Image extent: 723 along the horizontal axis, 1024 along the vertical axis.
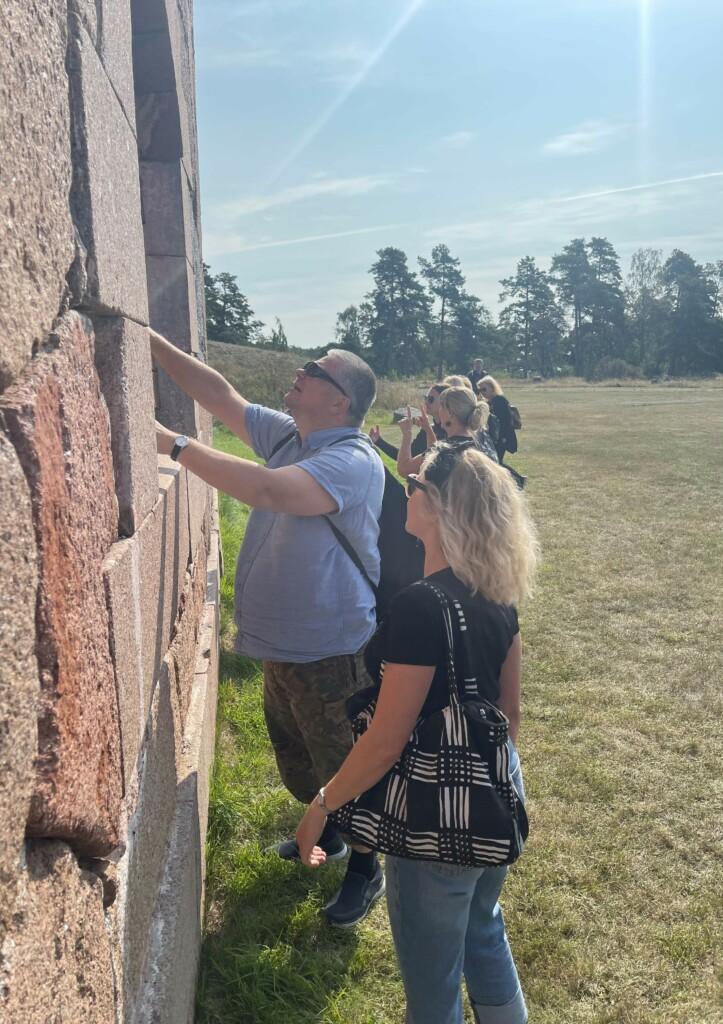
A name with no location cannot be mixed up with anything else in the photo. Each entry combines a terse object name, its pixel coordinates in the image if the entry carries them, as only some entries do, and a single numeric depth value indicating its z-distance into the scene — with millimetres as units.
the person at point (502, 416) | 8977
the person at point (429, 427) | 6073
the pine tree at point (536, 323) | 72938
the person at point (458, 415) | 5379
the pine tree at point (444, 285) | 70938
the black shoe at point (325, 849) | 3373
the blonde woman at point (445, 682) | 1972
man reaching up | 2736
